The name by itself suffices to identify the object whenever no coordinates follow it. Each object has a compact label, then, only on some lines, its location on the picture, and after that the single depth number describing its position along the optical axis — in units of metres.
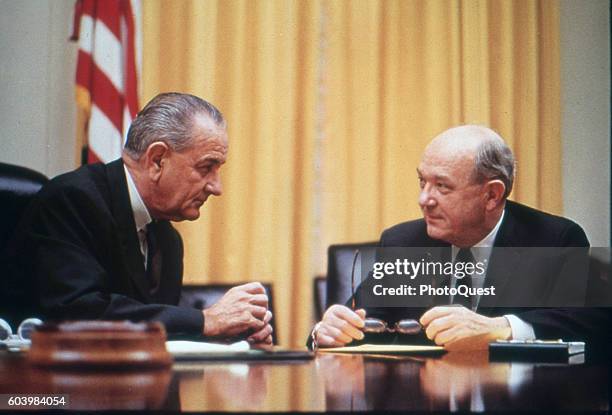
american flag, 2.66
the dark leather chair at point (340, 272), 2.53
